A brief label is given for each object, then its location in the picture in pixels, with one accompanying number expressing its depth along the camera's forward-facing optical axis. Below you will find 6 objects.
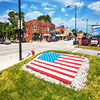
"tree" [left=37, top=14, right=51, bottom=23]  78.74
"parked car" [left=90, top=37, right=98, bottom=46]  21.55
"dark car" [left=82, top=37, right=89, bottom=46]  22.70
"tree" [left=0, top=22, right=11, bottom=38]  39.11
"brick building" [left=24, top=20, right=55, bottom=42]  42.55
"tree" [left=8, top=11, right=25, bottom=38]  38.38
